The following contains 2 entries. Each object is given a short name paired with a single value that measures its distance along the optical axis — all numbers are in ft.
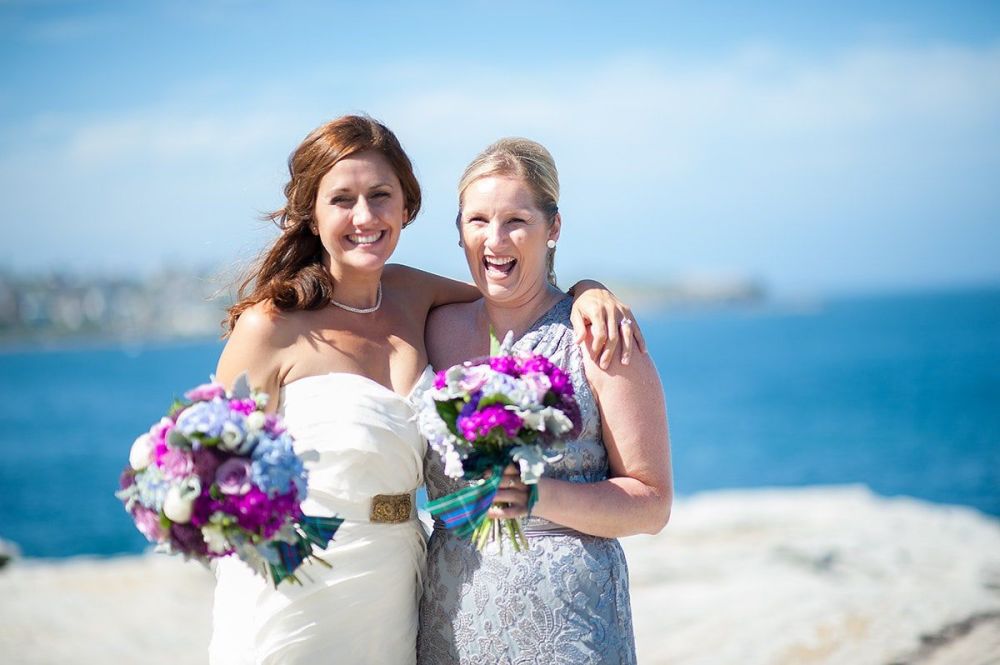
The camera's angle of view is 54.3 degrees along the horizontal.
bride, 13.61
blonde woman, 13.32
